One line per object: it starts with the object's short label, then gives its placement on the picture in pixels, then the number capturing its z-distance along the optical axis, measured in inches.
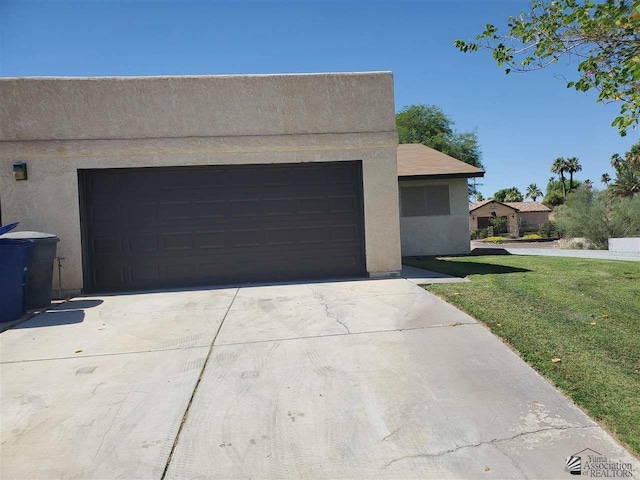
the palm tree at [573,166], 2906.7
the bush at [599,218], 768.3
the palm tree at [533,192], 3558.6
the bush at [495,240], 1465.3
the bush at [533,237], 1430.9
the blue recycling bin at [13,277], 257.8
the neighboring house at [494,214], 1994.8
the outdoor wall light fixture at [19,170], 333.4
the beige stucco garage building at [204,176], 340.8
